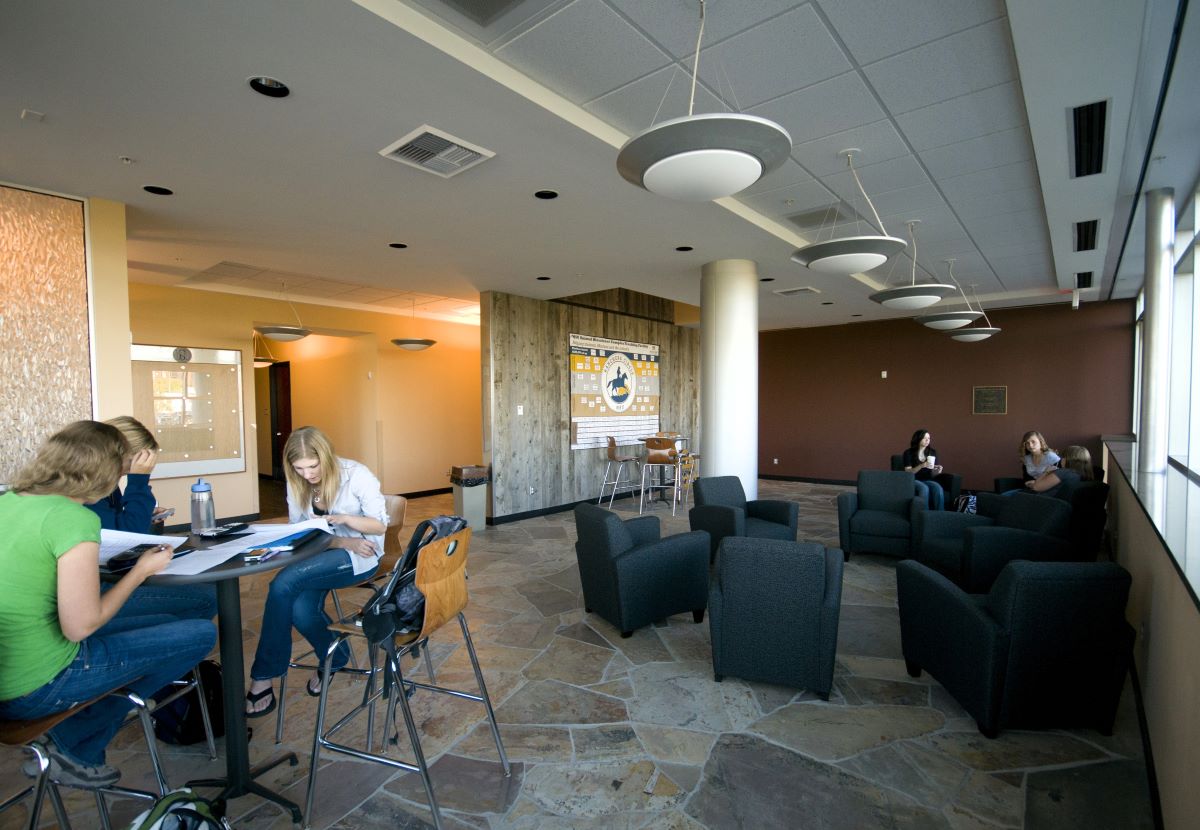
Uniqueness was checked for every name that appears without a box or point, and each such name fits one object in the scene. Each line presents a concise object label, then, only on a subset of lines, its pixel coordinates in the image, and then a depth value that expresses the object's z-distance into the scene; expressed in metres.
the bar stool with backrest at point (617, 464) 8.44
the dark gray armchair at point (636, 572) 3.54
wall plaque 9.43
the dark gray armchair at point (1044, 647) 2.32
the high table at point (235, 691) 2.09
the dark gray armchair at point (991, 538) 3.62
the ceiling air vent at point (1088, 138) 3.15
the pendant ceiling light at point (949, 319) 6.80
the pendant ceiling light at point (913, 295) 5.19
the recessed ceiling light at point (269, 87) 2.64
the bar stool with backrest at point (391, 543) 3.27
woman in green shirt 1.57
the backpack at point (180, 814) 1.36
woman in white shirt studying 2.58
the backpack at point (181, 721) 2.54
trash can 6.91
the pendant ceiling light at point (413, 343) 8.49
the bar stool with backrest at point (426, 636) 2.03
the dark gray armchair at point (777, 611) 2.78
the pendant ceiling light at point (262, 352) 10.66
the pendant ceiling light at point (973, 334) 7.66
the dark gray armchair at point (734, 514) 4.62
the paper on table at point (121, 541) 2.07
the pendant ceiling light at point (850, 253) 3.87
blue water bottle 2.46
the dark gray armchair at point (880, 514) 5.14
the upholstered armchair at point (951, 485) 6.45
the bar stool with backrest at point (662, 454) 8.03
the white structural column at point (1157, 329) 4.43
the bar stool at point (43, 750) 1.58
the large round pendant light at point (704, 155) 2.13
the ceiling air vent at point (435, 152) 3.26
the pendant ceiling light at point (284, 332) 7.35
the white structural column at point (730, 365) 6.16
